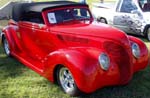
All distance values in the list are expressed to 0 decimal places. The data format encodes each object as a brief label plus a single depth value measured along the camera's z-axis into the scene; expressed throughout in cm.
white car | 762
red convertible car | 374
